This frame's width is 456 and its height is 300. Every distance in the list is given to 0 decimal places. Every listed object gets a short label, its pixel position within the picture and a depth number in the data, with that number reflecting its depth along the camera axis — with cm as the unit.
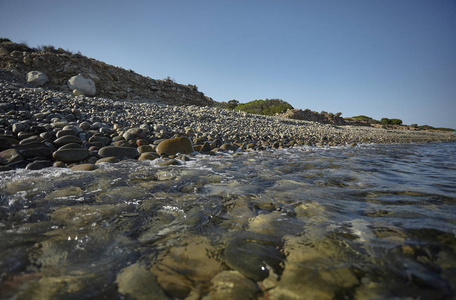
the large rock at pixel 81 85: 1012
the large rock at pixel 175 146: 491
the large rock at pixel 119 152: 420
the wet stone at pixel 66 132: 432
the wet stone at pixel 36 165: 321
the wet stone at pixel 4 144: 351
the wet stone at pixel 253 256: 118
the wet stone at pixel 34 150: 355
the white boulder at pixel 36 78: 960
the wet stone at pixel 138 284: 100
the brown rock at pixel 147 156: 441
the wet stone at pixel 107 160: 386
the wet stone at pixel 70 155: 371
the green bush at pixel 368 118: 3272
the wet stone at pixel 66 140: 408
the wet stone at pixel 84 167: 330
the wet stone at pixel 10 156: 325
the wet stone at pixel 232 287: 100
